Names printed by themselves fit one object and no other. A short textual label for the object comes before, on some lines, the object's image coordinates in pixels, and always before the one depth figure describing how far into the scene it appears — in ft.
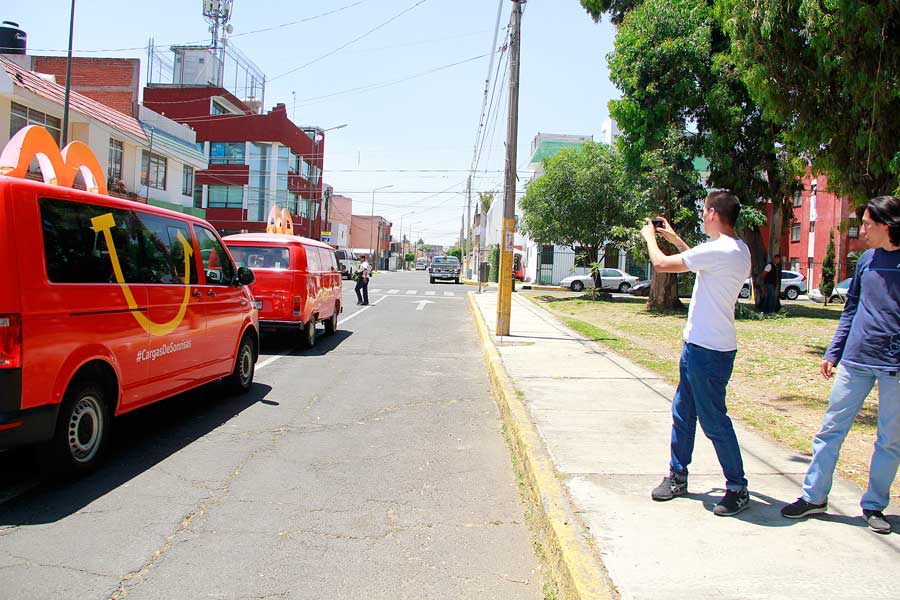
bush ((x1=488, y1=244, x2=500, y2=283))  153.69
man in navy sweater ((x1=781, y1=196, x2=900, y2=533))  12.91
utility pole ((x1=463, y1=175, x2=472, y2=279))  168.75
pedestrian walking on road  77.36
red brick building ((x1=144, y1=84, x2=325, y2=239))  170.71
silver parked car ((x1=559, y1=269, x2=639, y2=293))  122.62
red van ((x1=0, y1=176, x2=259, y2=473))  14.33
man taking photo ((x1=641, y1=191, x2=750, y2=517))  13.69
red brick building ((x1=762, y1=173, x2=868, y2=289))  125.59
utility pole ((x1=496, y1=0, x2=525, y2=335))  45.19
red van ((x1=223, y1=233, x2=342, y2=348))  38.01
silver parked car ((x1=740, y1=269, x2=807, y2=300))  122.11
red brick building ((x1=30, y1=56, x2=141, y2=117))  115.65
